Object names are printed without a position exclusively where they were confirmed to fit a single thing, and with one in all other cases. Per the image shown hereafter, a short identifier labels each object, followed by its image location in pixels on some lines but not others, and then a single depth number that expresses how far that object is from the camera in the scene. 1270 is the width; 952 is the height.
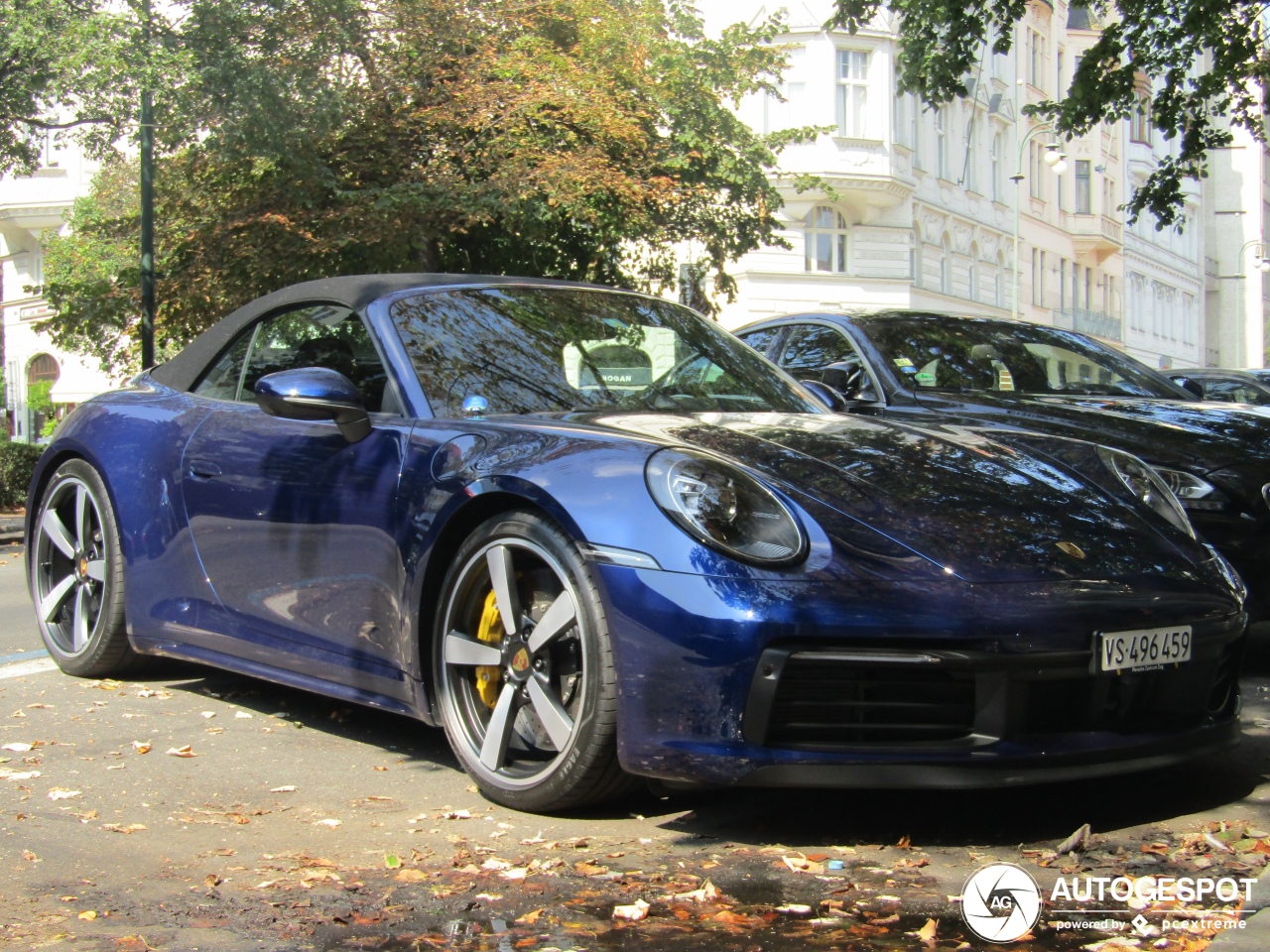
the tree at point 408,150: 19.48
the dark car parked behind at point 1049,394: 5.70
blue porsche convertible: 3.42
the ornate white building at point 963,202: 38.09
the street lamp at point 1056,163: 33.28
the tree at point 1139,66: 13.14
